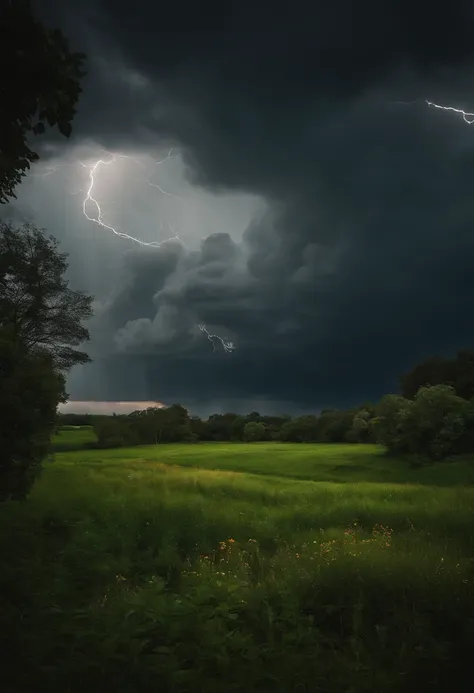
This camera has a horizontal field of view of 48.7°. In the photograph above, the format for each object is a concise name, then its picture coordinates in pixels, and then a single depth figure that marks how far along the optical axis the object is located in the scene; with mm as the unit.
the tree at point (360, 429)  53344
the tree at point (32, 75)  5219
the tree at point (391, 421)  39250
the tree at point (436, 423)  36469
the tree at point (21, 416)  16906
